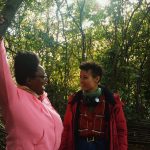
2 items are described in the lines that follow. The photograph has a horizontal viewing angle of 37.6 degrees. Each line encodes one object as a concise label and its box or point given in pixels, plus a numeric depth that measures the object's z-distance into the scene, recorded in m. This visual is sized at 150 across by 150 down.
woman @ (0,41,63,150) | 1.37
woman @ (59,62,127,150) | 2.56
